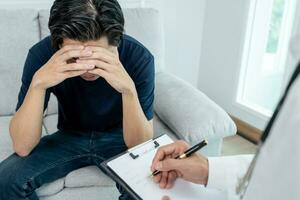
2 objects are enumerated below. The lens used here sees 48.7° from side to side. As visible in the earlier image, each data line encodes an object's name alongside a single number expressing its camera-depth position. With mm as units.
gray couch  1177
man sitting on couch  985
